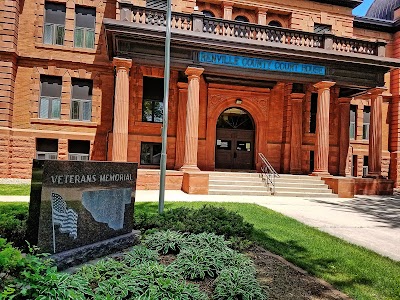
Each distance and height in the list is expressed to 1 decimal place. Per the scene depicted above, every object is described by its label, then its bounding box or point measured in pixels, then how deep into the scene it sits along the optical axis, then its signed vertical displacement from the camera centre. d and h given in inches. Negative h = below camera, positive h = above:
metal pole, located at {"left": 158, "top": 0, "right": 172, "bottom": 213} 287.7 +37.0
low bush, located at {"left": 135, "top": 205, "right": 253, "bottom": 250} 226.1 -54.6
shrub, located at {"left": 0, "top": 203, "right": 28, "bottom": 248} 181.3 -51.8
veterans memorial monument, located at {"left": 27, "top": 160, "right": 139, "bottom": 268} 137.4 -30.9
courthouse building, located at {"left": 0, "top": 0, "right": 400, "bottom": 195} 555.5 +168.3
